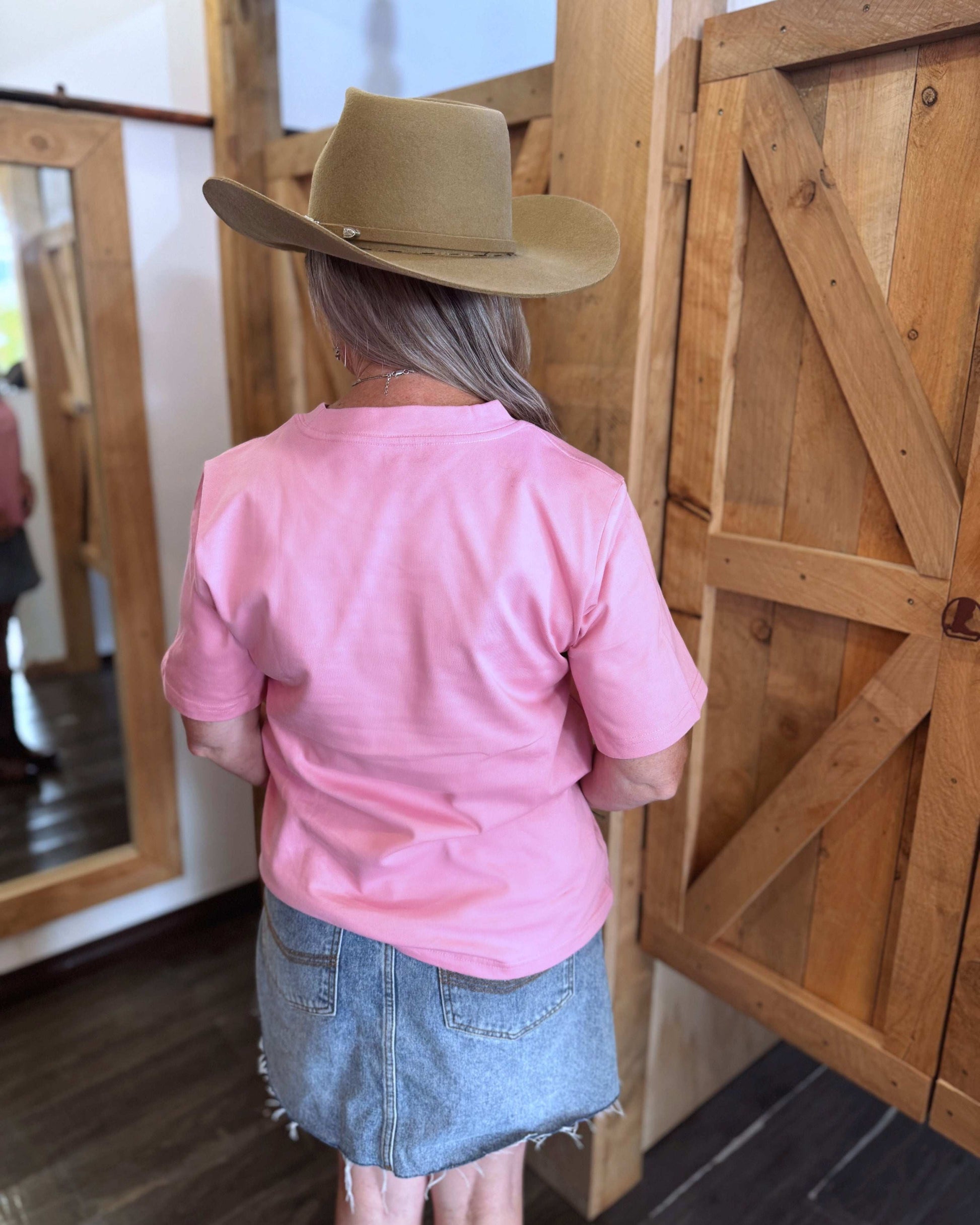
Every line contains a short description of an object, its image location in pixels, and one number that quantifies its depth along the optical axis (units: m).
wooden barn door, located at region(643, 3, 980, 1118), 1.13
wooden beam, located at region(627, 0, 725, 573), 1.27
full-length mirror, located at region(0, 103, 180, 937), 2.00
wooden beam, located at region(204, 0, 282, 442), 2.04
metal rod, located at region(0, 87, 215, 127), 1.88
